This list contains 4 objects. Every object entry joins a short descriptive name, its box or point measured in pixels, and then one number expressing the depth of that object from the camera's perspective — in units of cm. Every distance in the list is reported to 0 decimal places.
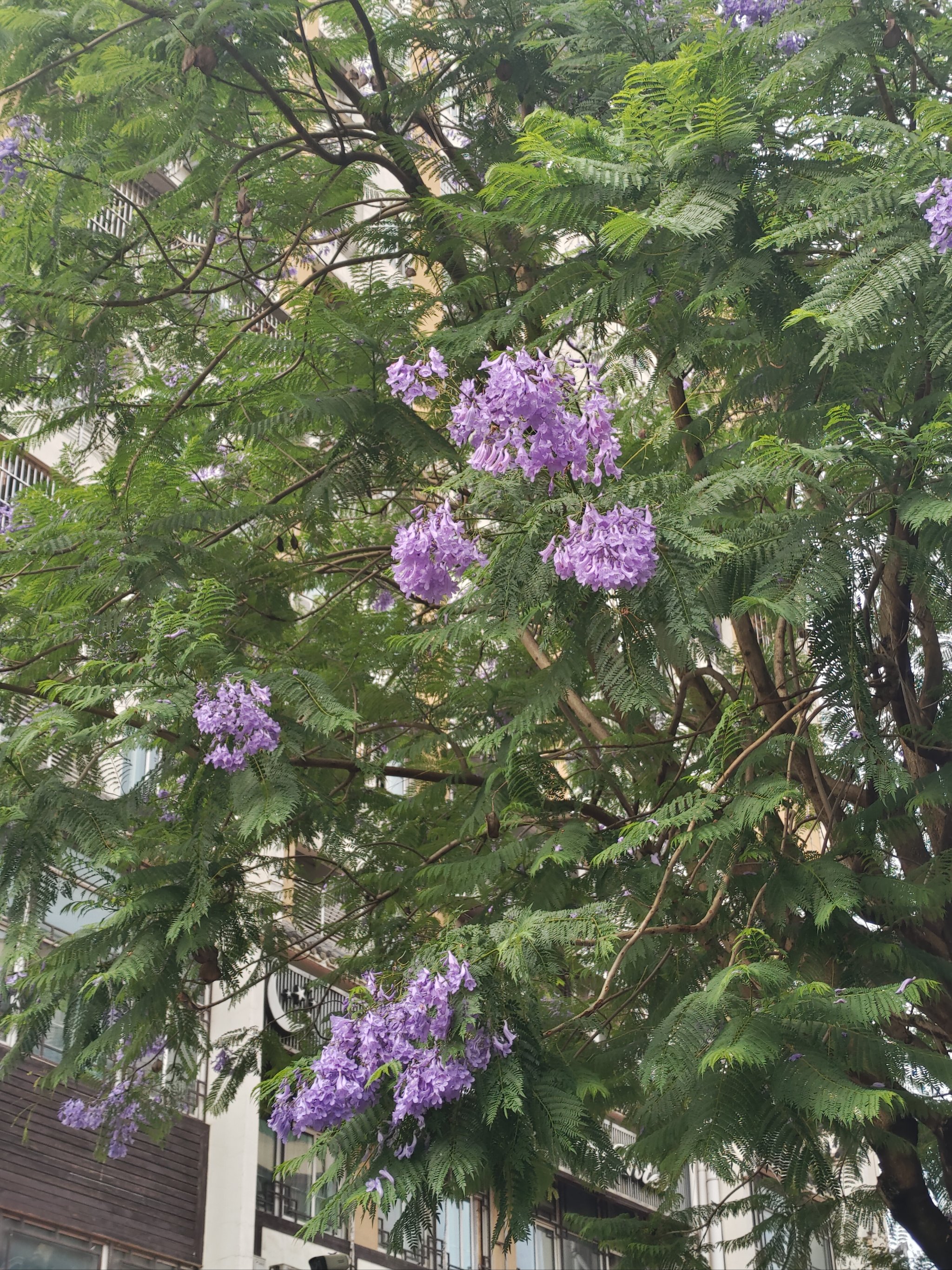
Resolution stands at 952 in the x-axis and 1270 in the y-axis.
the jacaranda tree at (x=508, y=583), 425
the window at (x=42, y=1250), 985
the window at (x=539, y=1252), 1609
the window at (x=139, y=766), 1161
